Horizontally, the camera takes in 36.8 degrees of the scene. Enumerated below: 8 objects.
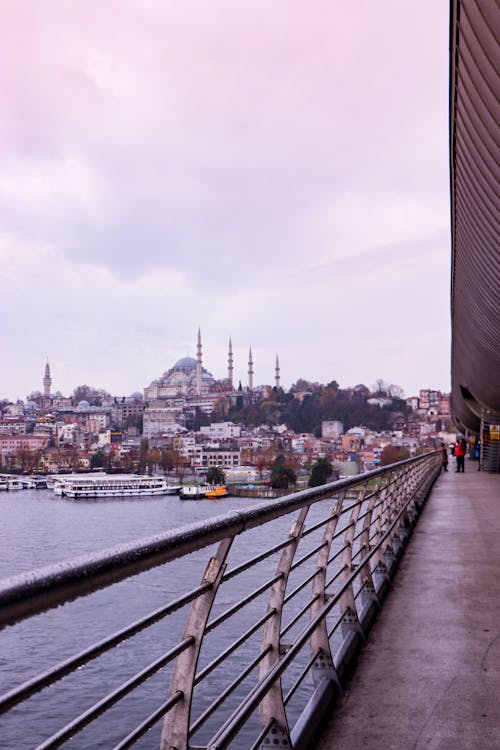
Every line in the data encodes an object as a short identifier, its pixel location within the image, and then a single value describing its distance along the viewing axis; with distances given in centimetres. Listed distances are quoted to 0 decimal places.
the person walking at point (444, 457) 3158
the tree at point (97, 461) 13002
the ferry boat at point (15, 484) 10082
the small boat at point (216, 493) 8444
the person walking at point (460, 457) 2975
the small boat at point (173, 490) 9081
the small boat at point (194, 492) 8400
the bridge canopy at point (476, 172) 751
